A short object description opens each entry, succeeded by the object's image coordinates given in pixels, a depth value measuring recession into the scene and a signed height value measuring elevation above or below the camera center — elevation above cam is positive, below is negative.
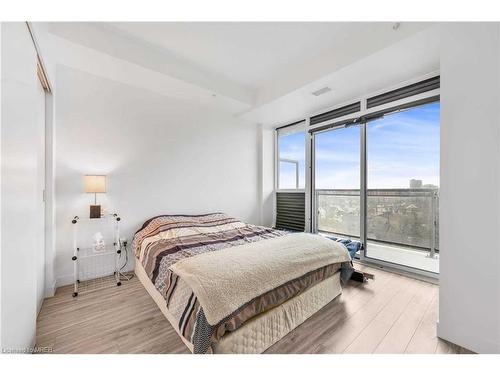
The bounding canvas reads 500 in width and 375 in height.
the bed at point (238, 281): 1.28 -0.71
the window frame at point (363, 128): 2.61 +1.03
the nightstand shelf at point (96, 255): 2.46 -0.84
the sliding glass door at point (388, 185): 2.68 +0.04
